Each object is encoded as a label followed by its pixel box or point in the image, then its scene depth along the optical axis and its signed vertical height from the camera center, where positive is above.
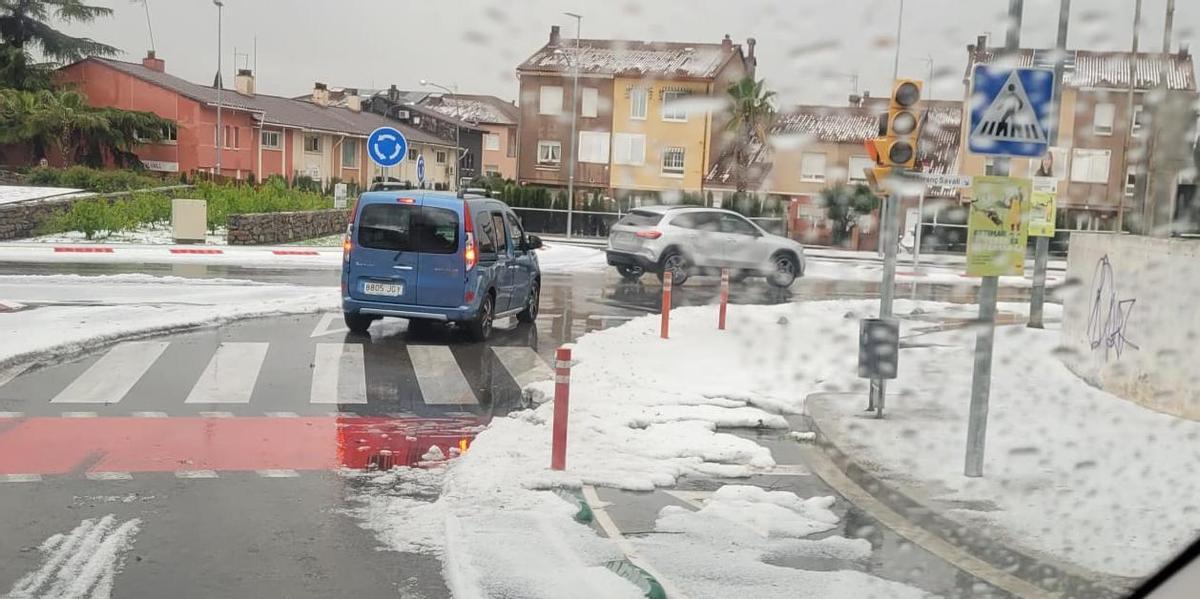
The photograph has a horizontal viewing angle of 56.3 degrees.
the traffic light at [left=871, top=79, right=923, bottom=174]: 8.19 +0.56
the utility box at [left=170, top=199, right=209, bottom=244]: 27.00 -1.21
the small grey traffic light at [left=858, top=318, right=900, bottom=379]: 8.67 -1.12
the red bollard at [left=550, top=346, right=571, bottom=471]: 7.16 -1.39
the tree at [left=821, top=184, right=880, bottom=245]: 19.16 -0.08
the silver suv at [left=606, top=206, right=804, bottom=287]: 22.45 -1.06
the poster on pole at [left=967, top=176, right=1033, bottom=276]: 6.64 -0.10
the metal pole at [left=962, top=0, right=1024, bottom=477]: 6.92 -1.09
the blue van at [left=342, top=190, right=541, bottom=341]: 12.87 -0.90
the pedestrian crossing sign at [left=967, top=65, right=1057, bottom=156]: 6.43 +0.57
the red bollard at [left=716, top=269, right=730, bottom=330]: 14.74 -1.27
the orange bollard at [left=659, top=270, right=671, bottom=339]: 13.75 -1.42
